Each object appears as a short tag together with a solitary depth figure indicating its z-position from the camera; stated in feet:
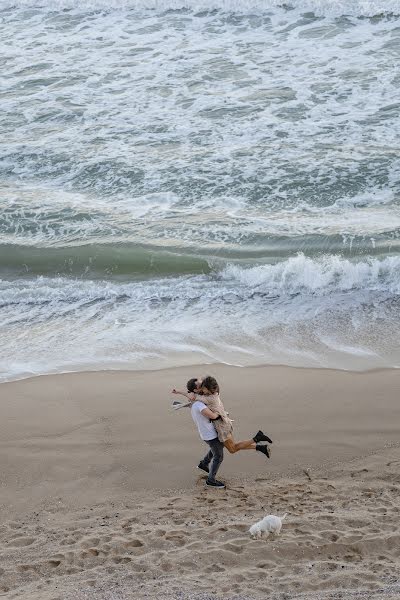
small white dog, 43.06
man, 49.24
